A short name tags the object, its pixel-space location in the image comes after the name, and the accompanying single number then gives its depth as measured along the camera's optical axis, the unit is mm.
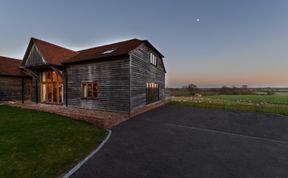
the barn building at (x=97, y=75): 9555
